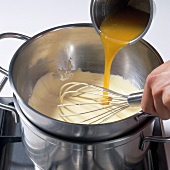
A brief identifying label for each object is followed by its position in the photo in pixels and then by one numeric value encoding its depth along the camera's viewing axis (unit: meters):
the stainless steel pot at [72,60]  0.64
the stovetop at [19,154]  0.79
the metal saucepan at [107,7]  0.78
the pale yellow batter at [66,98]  0.80
